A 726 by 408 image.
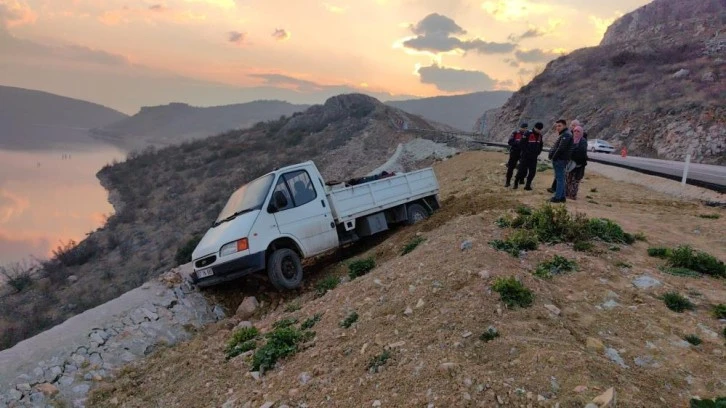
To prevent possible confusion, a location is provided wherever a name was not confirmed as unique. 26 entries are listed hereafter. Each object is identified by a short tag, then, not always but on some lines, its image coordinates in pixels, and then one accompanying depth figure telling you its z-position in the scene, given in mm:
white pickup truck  8242
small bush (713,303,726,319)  5082
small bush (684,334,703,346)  4617
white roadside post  14248
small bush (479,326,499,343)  4477
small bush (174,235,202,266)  18000
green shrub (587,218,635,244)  7586
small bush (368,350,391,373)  4492
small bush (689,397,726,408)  3494
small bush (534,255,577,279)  6102
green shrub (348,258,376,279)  8422
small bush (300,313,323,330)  6250
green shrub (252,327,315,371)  5462
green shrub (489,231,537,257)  6918
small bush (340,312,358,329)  5749
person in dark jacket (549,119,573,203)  10523
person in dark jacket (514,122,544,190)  11836
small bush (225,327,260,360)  6177
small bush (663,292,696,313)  5289
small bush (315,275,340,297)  8078
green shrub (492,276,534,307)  5098
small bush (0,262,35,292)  23312
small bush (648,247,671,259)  6969
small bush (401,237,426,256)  8469
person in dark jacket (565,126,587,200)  10914
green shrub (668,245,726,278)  6371
